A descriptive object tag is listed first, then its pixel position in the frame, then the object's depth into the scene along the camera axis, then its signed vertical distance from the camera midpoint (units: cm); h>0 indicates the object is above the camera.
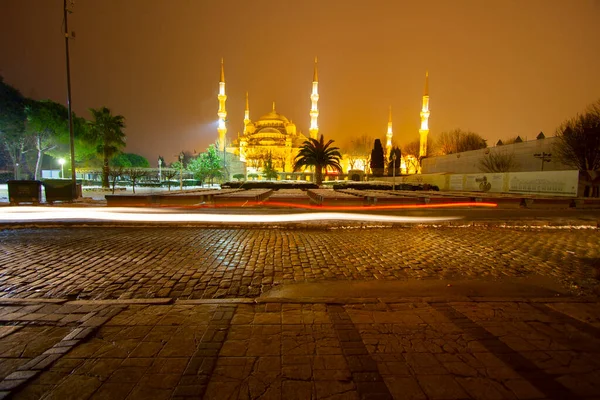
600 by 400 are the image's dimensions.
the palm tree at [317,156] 3509 +247
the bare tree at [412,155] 7456 +580
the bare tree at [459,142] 6531 +801
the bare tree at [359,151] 7403 +650
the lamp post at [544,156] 3262 +253
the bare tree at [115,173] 2868 +24
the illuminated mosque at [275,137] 6981 +1107
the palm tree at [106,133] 3369 +462
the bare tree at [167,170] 5011 +84
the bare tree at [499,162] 3784 +227
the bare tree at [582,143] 2781 +346
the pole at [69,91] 1742 +484
